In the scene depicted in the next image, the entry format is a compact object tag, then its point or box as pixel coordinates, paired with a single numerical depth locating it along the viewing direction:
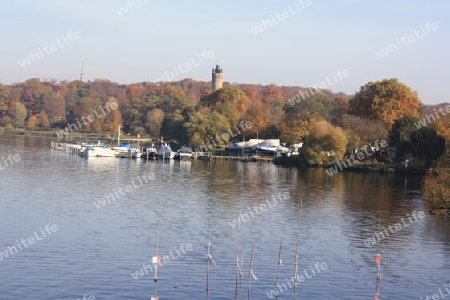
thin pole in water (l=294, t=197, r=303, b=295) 19.97
